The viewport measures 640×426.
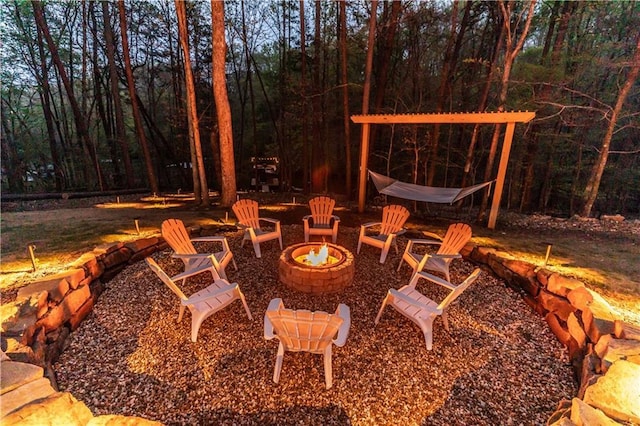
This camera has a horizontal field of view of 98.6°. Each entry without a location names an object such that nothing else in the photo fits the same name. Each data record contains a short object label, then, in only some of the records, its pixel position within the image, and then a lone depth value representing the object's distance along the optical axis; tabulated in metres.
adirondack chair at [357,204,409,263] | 3.65
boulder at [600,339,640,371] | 1.72
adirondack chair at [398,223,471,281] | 3.06
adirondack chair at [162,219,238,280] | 2.87
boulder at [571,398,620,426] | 1.25
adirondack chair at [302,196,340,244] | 4.04
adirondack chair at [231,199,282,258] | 3.74
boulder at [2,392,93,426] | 1.15
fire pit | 2.88
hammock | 4.43
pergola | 4.14
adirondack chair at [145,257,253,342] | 2.23
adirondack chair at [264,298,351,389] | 1.82
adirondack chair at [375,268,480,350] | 2.23
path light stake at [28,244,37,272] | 2.87
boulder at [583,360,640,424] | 1.36
